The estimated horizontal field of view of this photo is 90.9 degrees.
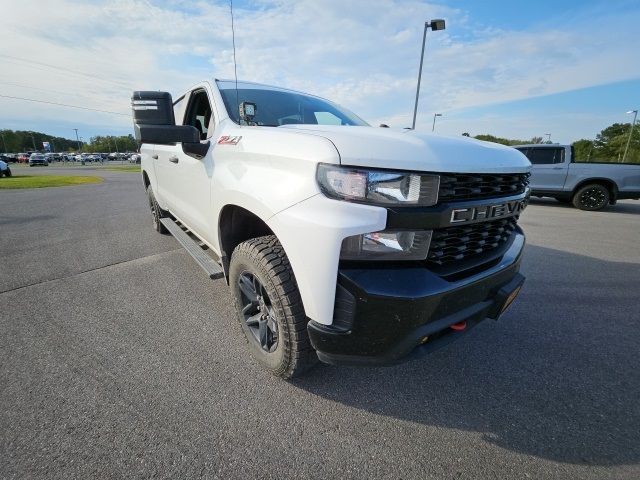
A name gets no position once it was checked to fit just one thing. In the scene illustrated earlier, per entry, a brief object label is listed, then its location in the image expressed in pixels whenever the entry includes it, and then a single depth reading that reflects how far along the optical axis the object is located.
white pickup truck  1.38
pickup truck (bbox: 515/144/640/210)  8.22
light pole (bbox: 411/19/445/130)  11.41
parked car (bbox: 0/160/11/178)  18.42
